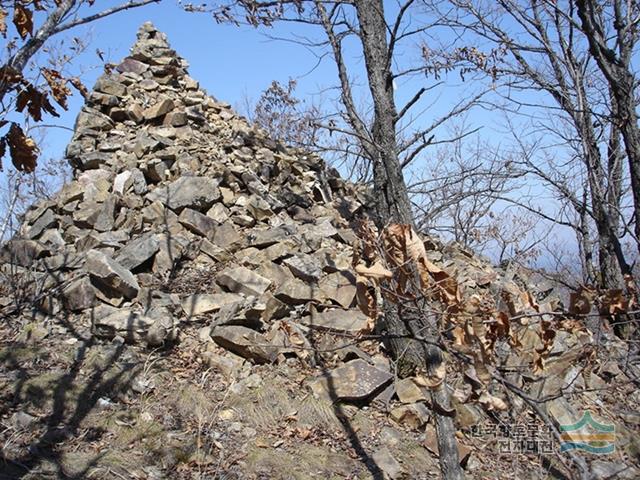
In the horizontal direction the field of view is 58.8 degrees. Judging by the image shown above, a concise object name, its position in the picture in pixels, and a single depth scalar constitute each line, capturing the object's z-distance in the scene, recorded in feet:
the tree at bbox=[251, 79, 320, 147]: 40.14
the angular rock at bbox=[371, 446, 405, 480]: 13.67
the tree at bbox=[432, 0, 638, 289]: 20.25
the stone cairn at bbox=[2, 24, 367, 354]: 17.79
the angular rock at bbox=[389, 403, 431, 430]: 15.84
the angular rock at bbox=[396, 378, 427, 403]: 16.55
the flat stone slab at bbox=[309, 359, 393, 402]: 15.83
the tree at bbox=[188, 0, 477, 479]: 14.01
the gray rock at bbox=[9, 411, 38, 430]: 12.68
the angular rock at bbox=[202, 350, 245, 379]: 15.96
